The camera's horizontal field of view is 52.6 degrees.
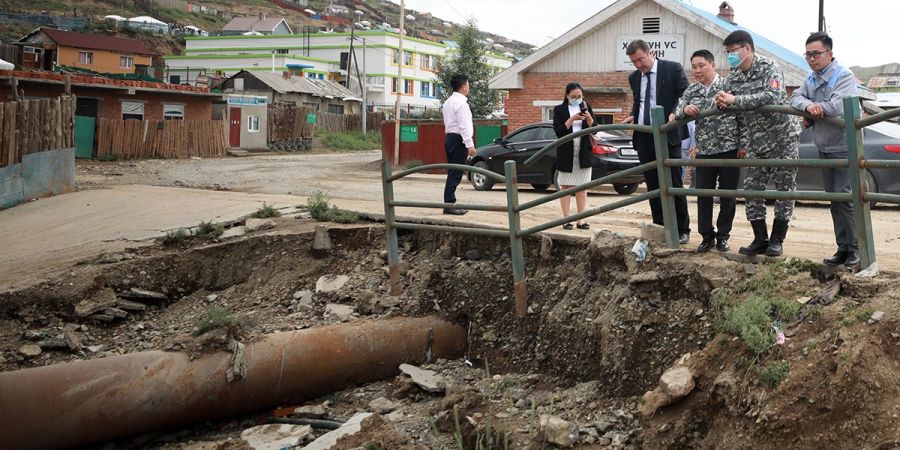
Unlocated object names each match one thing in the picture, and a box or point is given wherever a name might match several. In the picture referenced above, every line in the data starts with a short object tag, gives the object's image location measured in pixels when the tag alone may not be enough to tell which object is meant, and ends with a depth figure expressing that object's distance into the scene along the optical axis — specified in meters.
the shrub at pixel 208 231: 9.95
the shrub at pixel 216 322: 7.45
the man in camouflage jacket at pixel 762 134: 6.00
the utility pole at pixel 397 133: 25.24
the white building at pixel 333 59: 72.75
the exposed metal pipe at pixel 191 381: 6.74
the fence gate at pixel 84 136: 29.39
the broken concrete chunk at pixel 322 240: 9.44
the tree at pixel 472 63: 43.16
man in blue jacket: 5.50
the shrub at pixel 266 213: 10.55
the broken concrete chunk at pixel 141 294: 9.05
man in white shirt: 10.19
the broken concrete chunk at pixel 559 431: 5.49
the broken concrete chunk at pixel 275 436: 6.80
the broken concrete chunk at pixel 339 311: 8.22
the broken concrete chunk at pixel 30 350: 7.97
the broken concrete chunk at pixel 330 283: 8.72
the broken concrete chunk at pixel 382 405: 7.02
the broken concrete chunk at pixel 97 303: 8.67
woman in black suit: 8.63
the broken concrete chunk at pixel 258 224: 10.02
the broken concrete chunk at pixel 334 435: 6.27
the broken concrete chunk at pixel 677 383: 5.19
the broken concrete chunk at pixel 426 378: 7.15
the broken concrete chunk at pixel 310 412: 7.24
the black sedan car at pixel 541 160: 15.55
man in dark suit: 7.19
